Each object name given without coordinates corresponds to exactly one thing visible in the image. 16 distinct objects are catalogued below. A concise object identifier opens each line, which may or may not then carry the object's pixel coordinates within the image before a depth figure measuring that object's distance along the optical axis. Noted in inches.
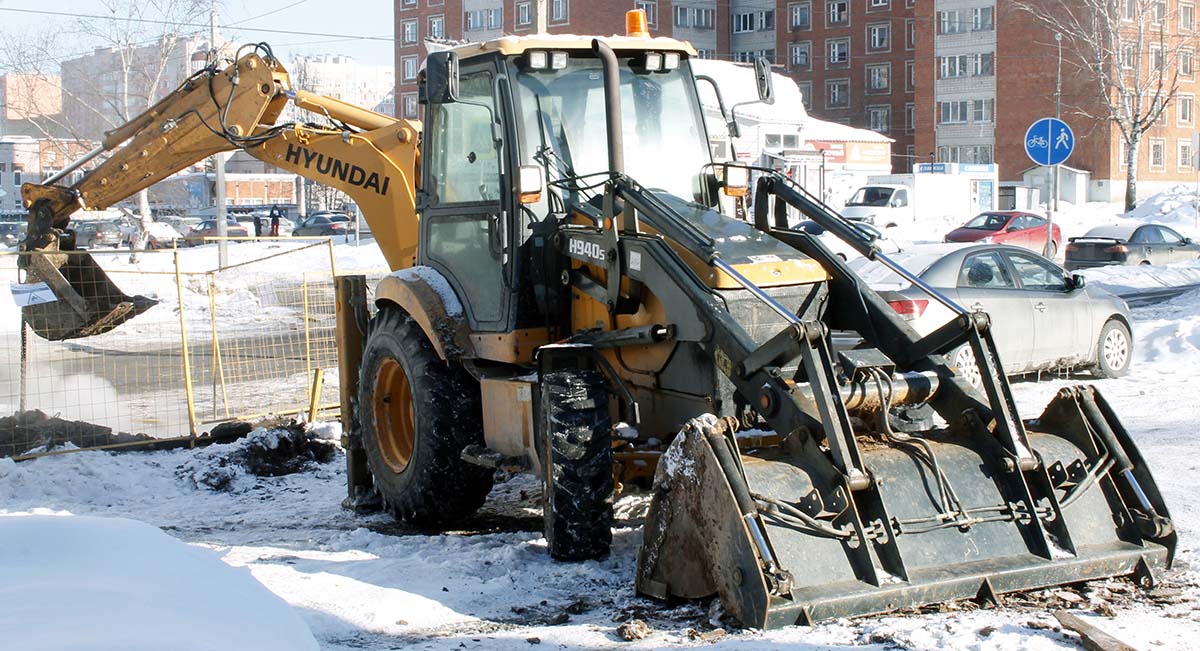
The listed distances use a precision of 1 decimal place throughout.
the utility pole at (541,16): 914.7
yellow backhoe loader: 232.2
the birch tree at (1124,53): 2033.7
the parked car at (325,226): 2128.4
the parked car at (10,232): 1780.3
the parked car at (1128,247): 1160.2
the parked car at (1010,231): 1315.2
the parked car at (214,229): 1961.1
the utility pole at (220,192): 1111.0
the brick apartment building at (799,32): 3107.8
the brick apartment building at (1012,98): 2598.4
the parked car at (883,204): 1694.1
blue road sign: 705.6
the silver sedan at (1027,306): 507.8
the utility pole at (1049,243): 766.0
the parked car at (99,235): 1726.1
